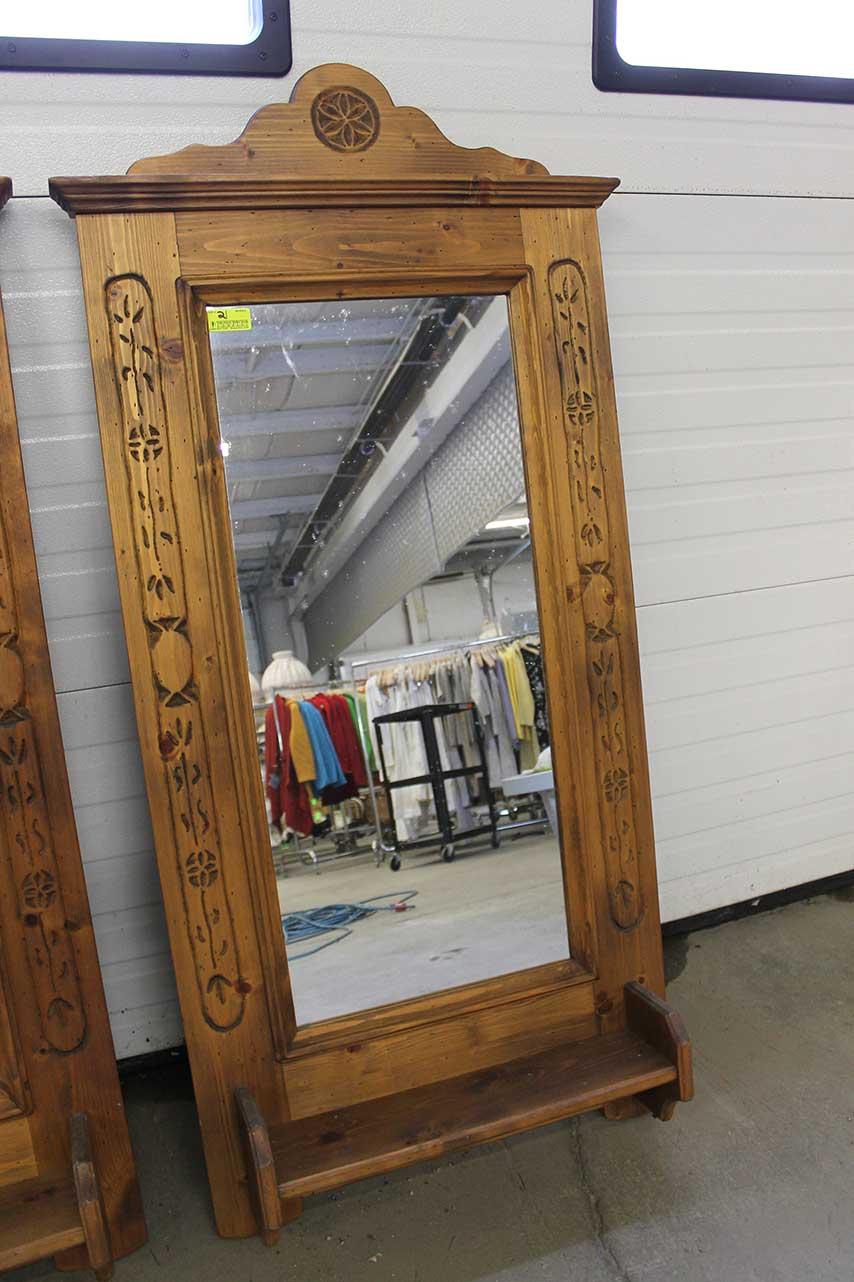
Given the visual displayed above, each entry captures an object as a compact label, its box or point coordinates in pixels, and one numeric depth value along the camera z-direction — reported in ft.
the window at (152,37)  6.85
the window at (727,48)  8.23
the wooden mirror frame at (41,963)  5.99
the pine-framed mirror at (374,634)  6.27
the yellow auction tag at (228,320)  6.49
